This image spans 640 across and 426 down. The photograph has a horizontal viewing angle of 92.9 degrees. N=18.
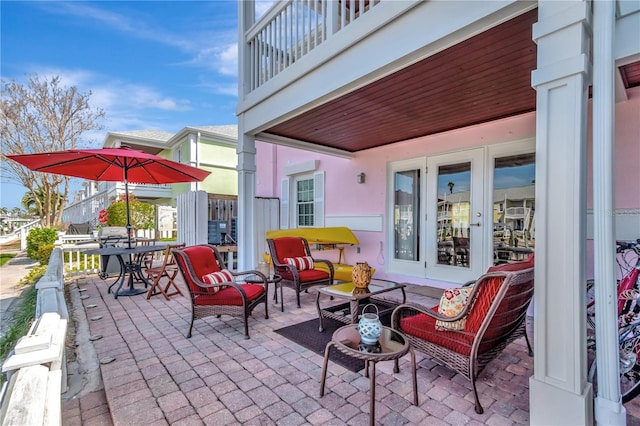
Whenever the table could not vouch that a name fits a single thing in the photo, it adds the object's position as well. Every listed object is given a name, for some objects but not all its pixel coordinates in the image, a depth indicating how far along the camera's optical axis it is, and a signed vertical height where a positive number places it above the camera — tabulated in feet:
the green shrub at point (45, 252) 26.61 -3.53
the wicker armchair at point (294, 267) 14.23 -2.69
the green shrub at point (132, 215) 32.63 -0.35
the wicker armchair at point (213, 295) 10.74 -3.05
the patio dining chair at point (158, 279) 15.37 -3.55
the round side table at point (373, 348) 6.07 -2.96
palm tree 41.14 +1.37
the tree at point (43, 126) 36.31 +10.81
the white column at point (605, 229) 5.70 -0.32
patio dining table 15.24 -3.10
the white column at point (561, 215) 5.66 -0.06
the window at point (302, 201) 24.63 +0.96
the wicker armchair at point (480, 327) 6.66 -2.75
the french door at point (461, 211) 14.49 +0.05
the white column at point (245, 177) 16.33 +1.94
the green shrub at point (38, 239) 28.73 -2.61
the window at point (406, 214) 18.61 -0.13
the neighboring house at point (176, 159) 38.29 +7.01
